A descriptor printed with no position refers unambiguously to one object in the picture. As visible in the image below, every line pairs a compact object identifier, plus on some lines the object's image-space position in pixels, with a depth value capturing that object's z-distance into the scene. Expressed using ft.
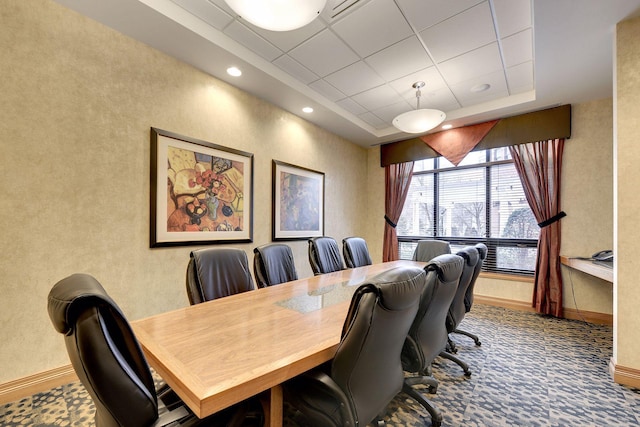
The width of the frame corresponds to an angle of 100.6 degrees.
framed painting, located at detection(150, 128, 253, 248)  8.30
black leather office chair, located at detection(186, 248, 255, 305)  6.05
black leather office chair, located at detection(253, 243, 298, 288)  7.68
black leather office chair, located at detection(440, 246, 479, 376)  6.95
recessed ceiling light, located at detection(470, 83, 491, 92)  10.87
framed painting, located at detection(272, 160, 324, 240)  12.21
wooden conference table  2.85
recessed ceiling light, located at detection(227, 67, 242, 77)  9.29
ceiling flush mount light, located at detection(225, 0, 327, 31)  4.90
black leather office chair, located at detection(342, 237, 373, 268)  10.93
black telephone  9.59
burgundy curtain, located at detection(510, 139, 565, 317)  11.69
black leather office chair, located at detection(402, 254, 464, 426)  4.97
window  13.11
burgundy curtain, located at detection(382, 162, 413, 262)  16.63
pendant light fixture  9.37
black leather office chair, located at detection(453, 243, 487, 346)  8.05
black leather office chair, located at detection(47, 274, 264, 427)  2.28
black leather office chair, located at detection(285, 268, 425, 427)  3.34
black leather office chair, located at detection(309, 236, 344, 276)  9.88
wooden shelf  7.92
